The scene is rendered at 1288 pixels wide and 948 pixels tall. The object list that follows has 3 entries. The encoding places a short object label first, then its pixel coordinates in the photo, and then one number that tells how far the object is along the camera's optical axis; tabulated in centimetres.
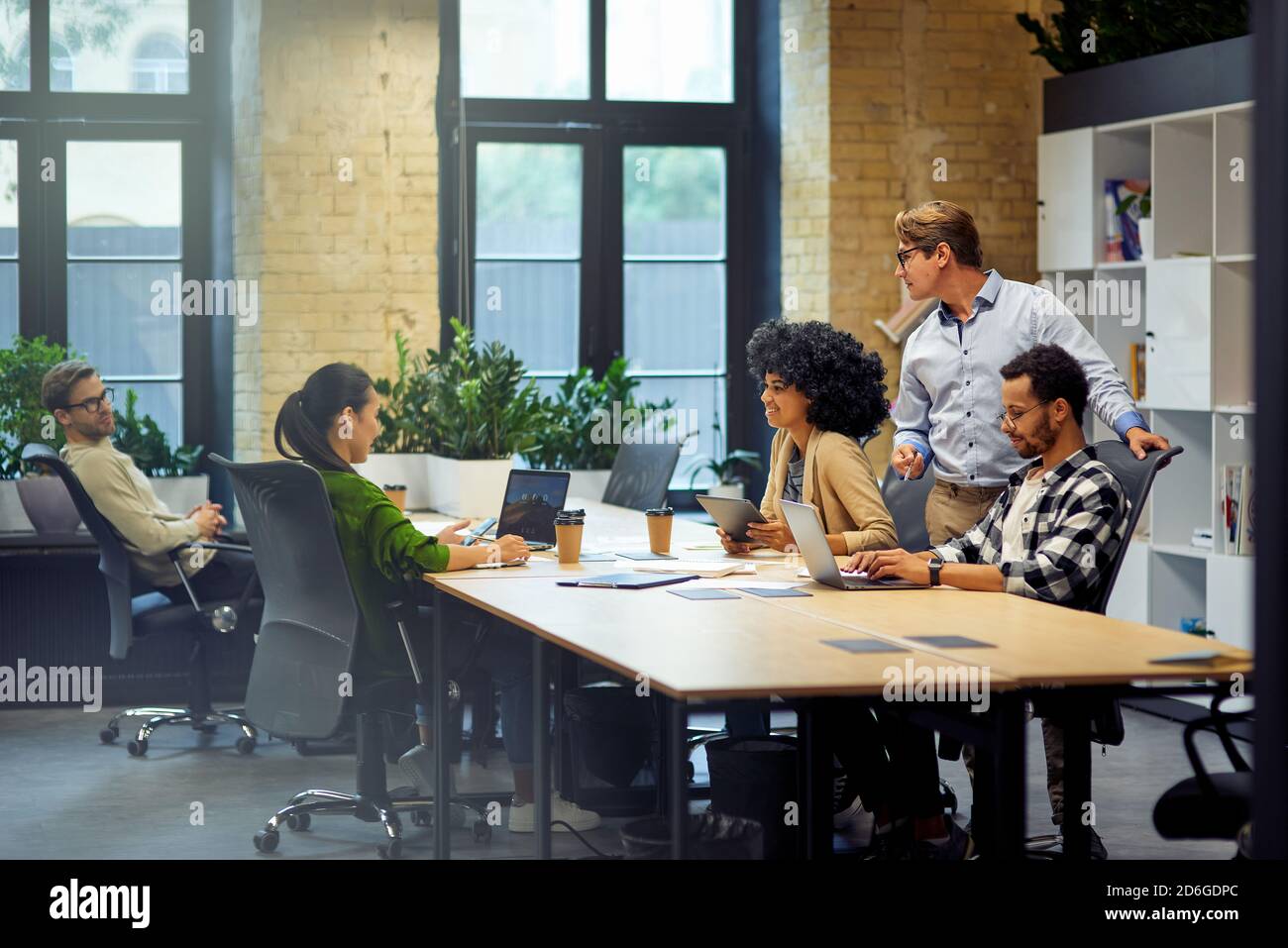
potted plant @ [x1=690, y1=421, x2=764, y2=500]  762
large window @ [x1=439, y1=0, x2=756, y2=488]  786
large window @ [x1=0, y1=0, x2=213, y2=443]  743
